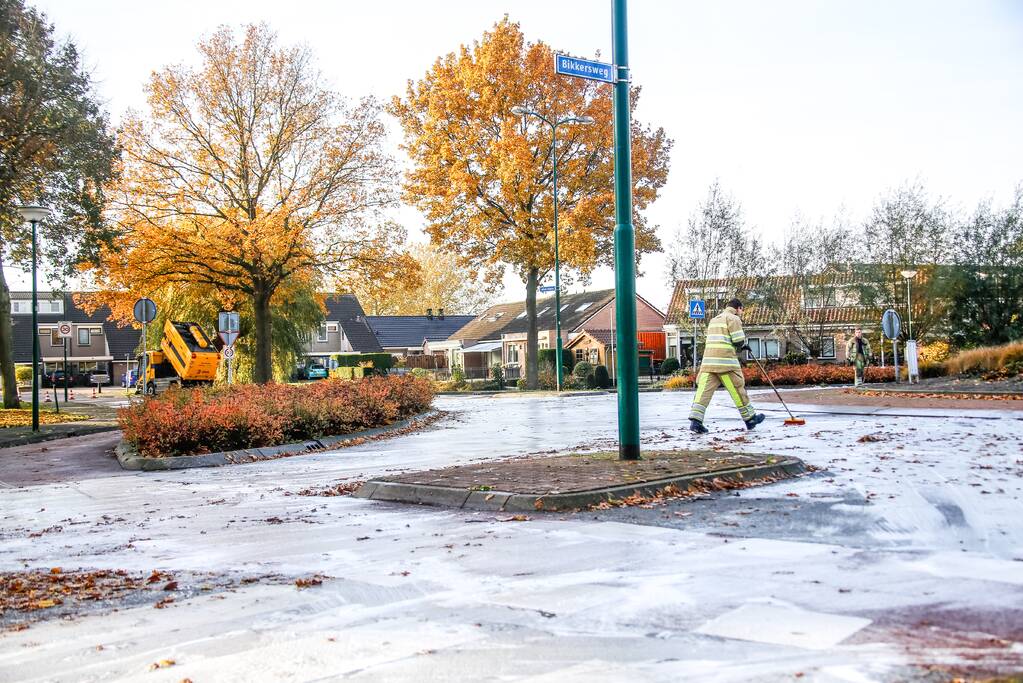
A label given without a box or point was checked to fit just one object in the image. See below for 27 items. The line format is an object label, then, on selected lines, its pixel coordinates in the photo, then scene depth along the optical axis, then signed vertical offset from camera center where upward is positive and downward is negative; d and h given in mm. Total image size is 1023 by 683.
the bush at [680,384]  37438 -779
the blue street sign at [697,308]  34656 +1950
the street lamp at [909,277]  32722 +2774
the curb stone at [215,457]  13719 -1184
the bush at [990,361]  25969 -169
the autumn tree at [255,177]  30562 +6534
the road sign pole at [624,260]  10062 +1081
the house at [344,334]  87312 +3425
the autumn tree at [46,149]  26531 +6607
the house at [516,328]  62594 +2703
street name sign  9672 +2997
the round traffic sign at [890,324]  28109 +973
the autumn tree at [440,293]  96562 +7789
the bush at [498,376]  44469 -354
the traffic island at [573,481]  8133 -1038
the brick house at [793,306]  39625 +2299
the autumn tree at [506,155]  37406 +8212
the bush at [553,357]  48419 +457
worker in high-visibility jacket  14219 -57
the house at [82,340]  81938 +3346
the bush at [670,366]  50000 -120
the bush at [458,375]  48394 -284
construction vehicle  39875 +803
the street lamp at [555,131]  35531 +8747
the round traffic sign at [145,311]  24331 +1693
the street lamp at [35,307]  21812 +1696
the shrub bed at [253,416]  14508 -674
